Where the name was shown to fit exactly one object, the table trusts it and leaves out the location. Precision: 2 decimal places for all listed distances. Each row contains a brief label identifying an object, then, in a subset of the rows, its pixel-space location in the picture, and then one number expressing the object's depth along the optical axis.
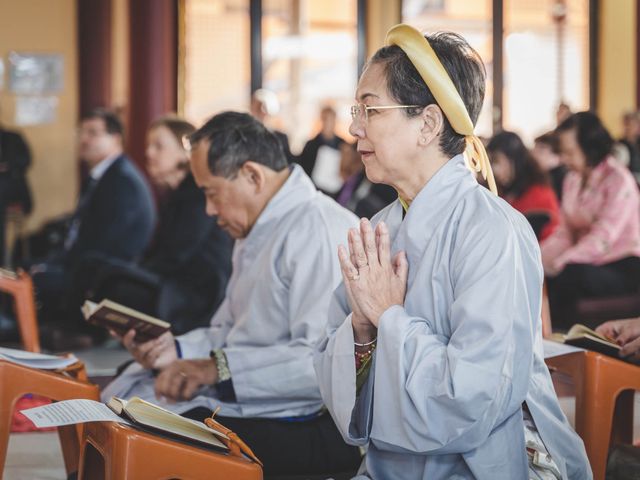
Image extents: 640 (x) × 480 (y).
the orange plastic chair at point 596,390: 3.76
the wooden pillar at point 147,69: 12.51
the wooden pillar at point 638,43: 16.22
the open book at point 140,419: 2.59
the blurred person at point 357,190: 9.19
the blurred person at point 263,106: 13.07
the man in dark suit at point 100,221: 8.58
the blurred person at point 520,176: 8.58
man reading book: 3.79
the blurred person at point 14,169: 13.18
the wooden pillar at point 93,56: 14.15
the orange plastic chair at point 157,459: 2.58
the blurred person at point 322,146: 13.29
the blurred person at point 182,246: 6.80
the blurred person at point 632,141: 13.11
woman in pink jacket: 8.18
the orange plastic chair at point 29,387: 3.52
